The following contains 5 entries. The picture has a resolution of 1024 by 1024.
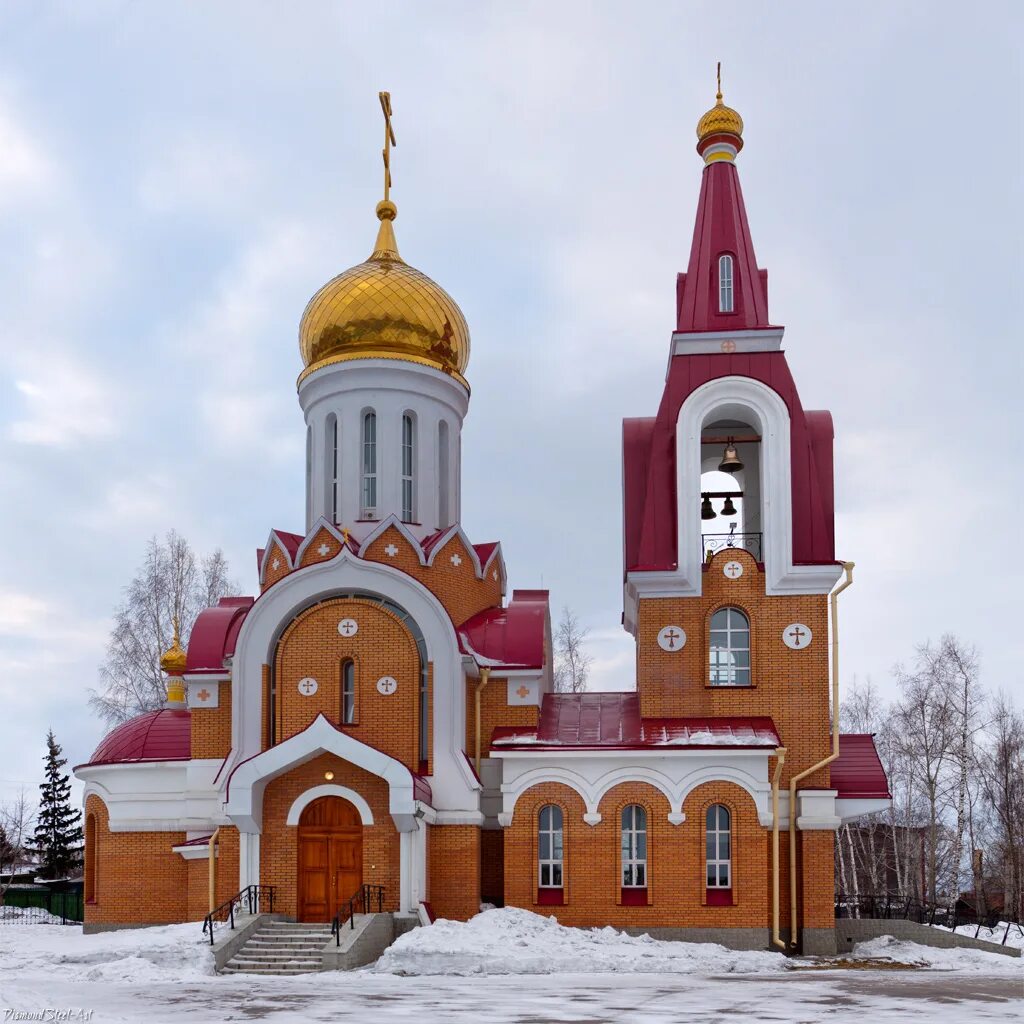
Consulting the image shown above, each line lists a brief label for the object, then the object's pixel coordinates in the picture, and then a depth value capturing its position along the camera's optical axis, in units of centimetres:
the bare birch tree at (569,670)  3469
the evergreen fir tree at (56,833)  3378
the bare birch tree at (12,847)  3272
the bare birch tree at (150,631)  2903
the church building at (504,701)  1766
